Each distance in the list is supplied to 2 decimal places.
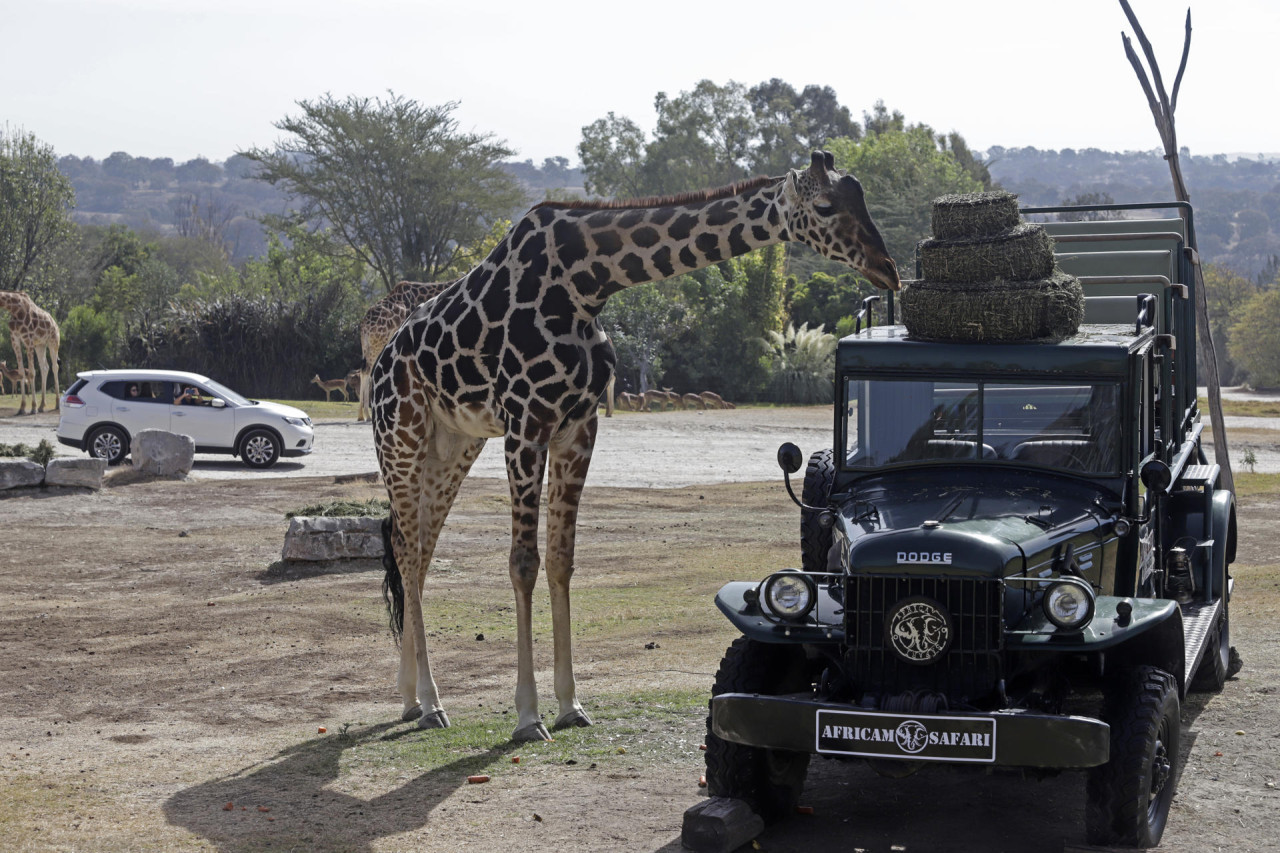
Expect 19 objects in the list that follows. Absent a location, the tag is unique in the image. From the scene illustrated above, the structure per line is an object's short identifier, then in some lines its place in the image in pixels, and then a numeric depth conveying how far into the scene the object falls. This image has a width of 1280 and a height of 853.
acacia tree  53.97
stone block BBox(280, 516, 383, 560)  14.76
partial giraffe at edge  32.94
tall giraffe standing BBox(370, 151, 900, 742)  8.55
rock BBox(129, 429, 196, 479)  22.05
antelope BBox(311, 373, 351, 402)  43.03
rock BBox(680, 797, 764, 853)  6.14
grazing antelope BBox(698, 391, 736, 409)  43.47
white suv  24.27
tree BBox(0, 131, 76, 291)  48.19
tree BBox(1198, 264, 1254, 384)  79.39
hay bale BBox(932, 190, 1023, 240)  8.05
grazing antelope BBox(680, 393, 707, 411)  43.31
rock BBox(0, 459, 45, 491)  19.53
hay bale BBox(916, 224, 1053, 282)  7.78
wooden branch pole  17.20
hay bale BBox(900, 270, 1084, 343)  7.58
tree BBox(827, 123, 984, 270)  62.03
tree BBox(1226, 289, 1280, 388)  63.56
